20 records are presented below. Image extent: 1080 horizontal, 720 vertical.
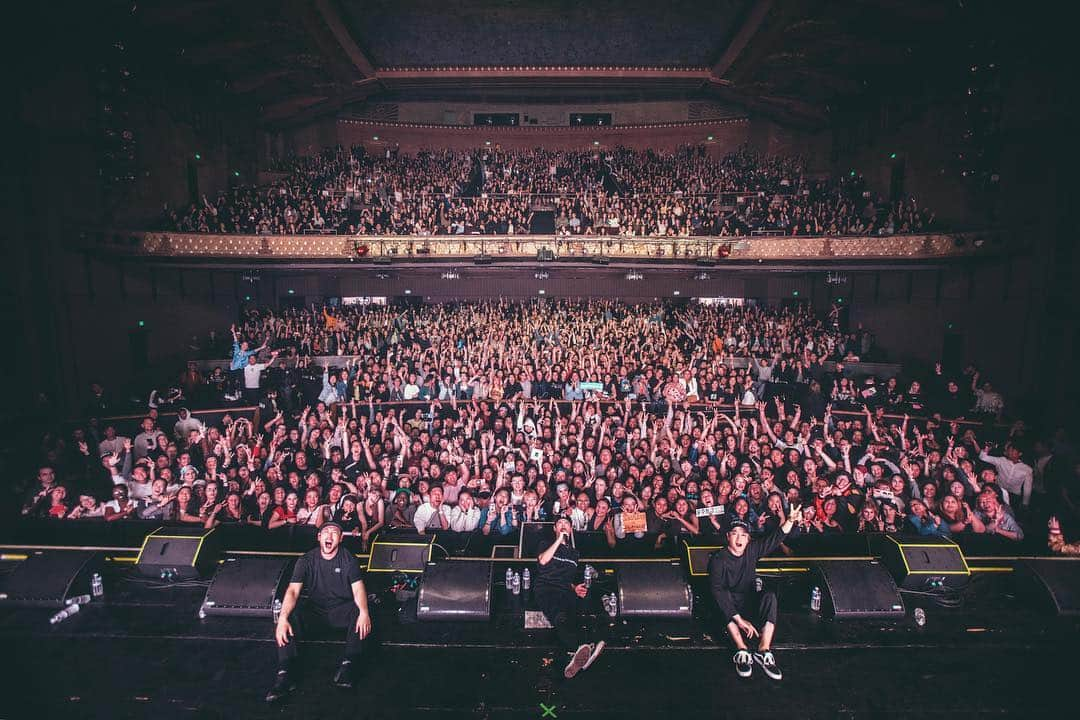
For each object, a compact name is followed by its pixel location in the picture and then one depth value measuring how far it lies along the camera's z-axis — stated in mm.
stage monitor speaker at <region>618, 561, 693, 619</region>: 4547
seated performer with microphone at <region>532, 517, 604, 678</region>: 4260
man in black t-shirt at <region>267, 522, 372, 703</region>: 3844
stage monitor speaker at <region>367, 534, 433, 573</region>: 5051
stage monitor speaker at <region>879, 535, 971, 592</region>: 4766
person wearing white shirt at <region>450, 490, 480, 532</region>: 5914
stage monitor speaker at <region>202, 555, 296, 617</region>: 4570
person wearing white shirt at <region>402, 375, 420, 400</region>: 10320
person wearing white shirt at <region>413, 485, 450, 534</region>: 5973
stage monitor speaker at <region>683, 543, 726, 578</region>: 4949
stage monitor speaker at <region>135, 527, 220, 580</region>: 4953
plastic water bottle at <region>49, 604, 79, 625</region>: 4523
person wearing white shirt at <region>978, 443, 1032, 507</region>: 7141
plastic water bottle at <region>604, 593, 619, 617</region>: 4675
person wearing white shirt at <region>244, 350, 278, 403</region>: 10742
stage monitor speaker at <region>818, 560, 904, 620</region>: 4566
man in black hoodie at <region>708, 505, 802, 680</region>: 4078
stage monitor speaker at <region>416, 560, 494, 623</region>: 4512
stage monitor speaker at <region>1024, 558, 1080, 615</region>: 4578
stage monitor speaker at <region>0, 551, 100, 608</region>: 4684
